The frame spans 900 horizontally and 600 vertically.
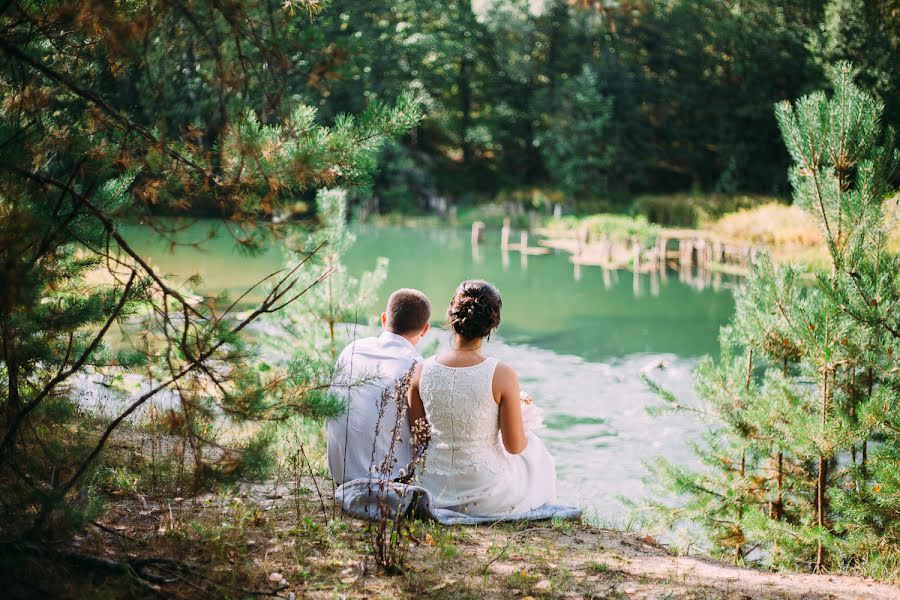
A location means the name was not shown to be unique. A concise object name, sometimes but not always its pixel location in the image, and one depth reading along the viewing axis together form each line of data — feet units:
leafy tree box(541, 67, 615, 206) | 115.96
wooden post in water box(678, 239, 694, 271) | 68.95
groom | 13.00
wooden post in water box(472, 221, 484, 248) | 86.12
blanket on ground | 11.51
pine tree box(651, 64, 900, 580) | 12.39
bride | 11.94
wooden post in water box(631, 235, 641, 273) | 68.18
